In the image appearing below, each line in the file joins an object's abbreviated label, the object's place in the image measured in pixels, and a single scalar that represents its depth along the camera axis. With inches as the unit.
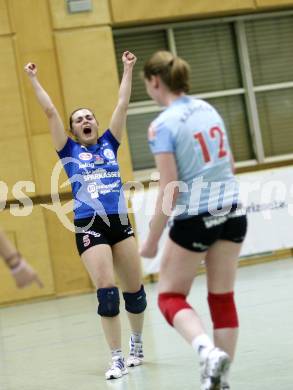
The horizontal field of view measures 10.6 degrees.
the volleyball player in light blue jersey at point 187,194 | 281.7
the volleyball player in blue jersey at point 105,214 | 389.9
